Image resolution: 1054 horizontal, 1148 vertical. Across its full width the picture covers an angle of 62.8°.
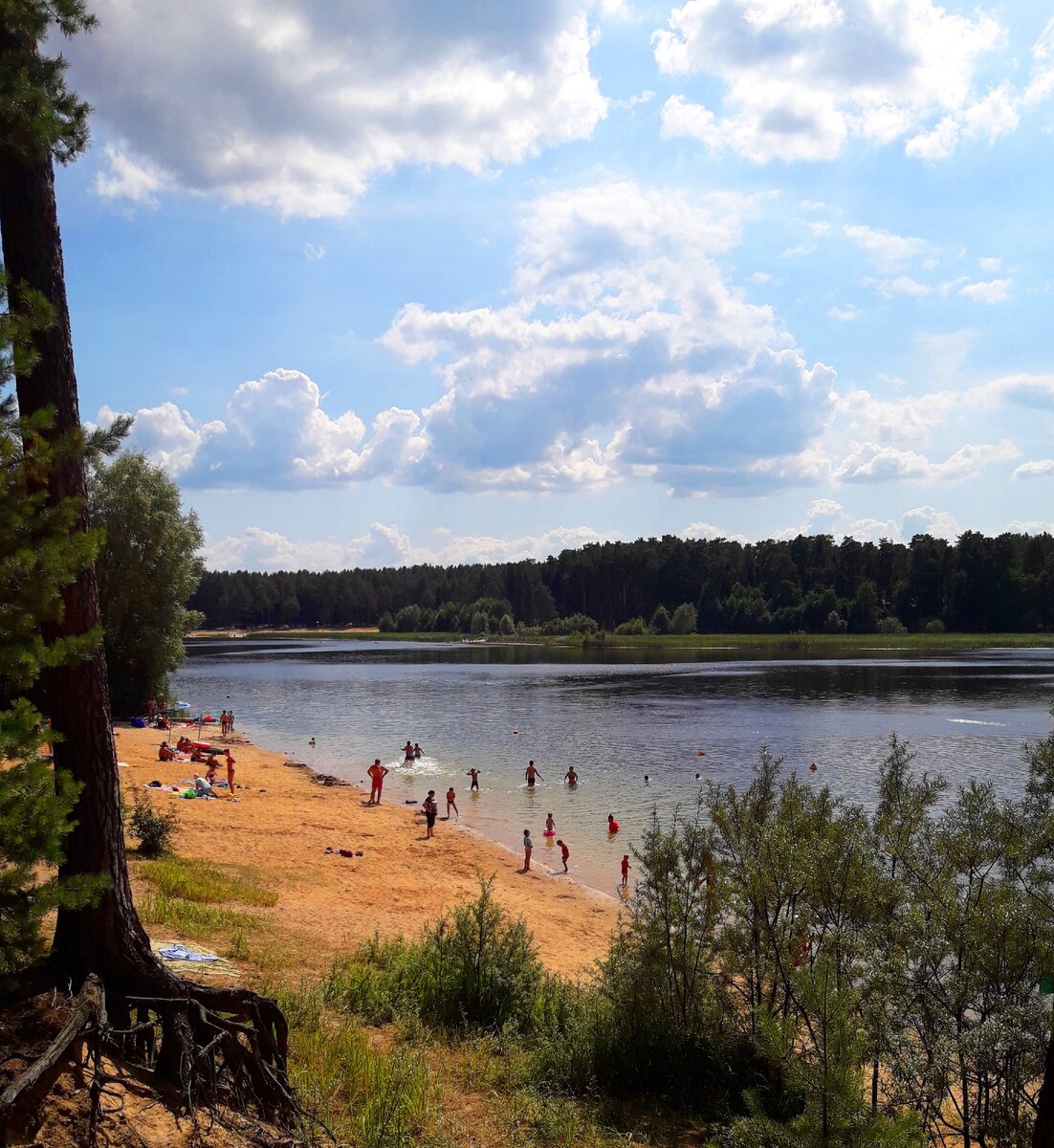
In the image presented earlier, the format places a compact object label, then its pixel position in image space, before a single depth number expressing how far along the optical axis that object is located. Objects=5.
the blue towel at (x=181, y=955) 9.79
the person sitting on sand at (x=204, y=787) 27.59
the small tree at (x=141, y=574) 42.38
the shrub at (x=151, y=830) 17.20
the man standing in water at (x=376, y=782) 30.70
